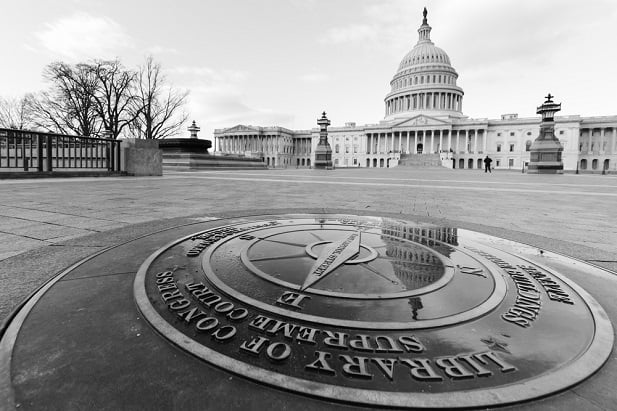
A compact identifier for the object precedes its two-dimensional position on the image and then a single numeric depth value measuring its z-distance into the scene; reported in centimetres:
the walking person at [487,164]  3695
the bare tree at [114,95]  3616
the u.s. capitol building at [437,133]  8494
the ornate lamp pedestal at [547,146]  2811
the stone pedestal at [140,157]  1419
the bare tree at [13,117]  4196
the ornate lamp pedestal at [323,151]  3503
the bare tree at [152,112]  4034
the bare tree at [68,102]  3488
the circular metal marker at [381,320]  113
